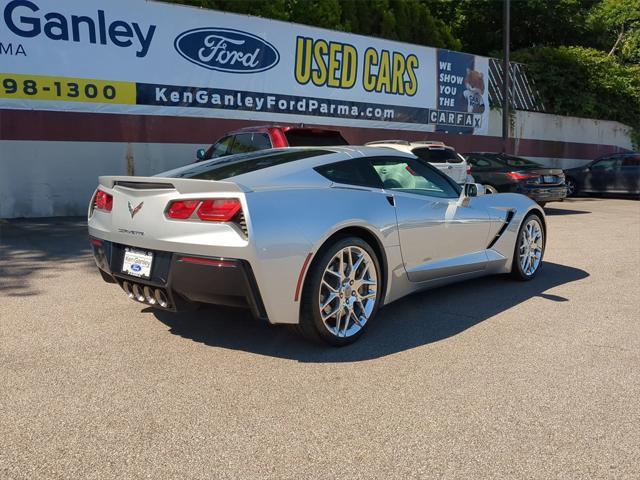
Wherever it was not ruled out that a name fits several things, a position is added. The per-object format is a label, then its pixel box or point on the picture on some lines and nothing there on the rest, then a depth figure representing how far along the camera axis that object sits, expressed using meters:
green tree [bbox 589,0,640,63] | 28.59
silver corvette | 3.51
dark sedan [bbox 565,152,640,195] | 17.27
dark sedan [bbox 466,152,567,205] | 11.99
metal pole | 18.55
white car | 10.47
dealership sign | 10.38
